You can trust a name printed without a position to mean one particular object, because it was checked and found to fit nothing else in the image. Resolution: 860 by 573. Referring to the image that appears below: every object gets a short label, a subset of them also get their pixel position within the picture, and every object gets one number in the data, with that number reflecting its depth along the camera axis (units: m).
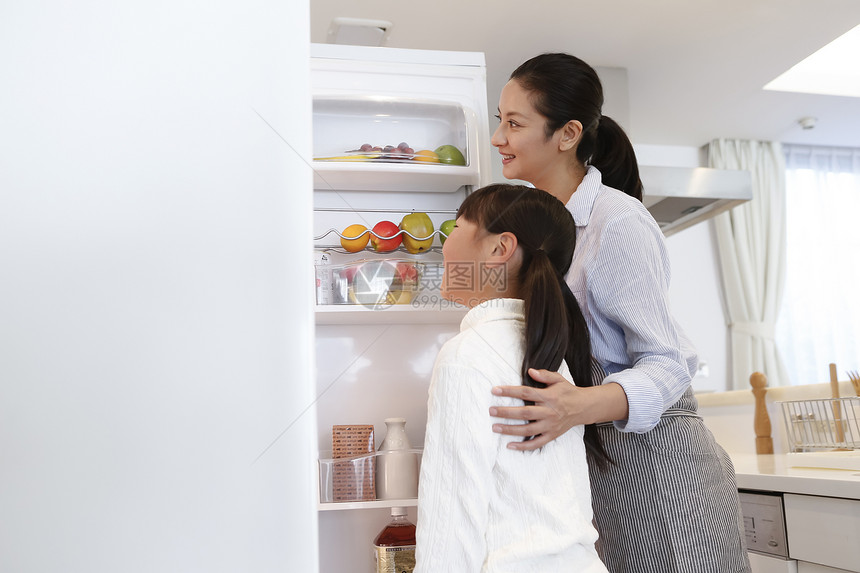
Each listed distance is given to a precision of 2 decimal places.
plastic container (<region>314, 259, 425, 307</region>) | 1.34
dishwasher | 1.29
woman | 0.82
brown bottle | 1.27
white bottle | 1.28
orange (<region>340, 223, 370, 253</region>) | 1.40
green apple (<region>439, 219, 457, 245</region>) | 1.43
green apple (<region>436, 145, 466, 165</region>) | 1.47
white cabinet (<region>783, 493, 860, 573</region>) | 1.12
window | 3.49
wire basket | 1.62
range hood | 2.12
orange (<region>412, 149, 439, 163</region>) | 1.44
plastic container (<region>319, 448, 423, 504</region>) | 1.28
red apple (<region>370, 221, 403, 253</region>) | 1.41
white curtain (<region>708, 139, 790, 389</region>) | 3.40
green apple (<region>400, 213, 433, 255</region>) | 1.41
